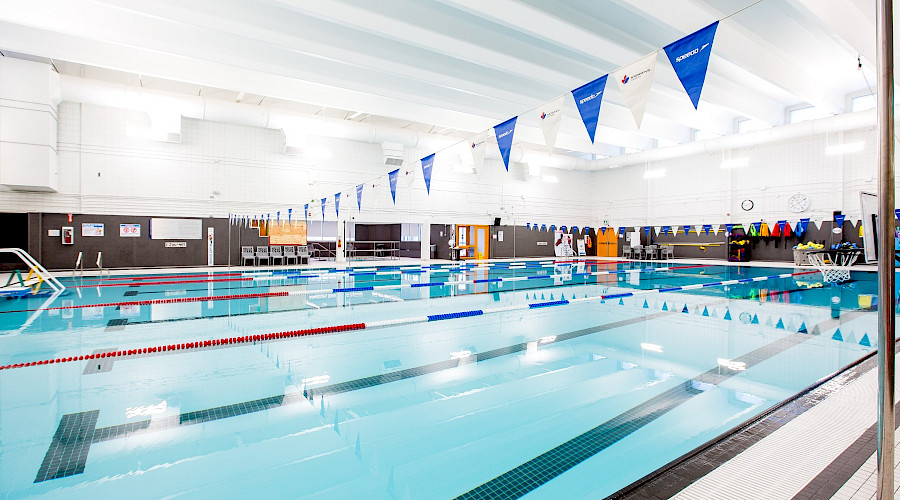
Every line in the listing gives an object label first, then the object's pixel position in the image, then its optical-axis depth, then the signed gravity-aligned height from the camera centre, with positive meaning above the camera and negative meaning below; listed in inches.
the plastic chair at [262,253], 593.3 -2.6
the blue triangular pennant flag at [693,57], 169.5 +80.8
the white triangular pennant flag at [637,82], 189.5 +78.1
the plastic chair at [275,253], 602.9 -3.4
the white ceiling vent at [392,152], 619.5 +146.9
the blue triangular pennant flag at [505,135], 284.7 +79.5
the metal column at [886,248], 34.5 +0.2
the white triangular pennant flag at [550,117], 245.1 +78.7
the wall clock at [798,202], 598.1 +70.1
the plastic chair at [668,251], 778.2 +0.1
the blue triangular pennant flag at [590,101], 219.8 +80.6
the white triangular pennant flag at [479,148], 324.8 +80.6
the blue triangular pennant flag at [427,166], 413.6 +84.9
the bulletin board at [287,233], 601.3 +26.1
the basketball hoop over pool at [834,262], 466.0 -13.7
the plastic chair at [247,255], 585.6 -5.4
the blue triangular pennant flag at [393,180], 510.6 +87.3
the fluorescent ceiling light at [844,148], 488.7 +121.1
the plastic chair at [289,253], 612.4 -2.7
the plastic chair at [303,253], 623.7 -2.8
